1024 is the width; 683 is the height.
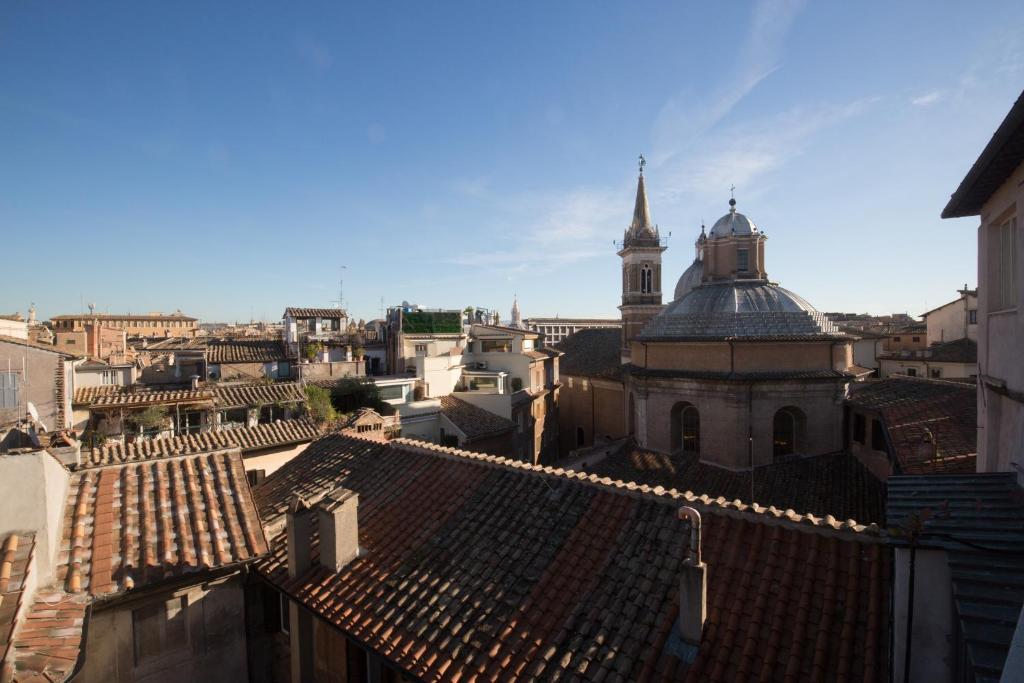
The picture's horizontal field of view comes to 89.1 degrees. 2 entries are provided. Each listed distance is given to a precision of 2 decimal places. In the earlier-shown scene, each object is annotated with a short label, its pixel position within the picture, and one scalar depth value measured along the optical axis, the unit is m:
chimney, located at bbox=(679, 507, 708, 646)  5.77
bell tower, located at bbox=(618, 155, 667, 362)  38.50
